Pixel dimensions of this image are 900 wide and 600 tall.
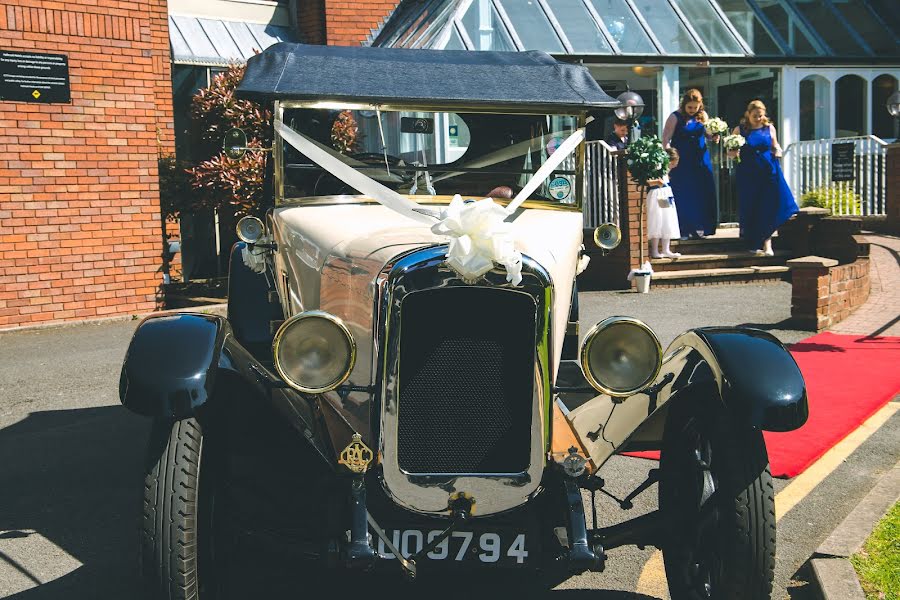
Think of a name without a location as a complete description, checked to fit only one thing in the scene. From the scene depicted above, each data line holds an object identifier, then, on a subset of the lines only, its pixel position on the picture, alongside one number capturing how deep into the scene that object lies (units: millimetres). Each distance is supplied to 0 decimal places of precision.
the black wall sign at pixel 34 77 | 10250
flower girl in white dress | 12438
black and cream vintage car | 3180
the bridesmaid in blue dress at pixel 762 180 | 12898
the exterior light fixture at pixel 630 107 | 12927
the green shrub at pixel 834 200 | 14617
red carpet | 5641
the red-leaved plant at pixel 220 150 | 12367
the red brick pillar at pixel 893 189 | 14508
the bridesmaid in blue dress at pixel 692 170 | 13156
